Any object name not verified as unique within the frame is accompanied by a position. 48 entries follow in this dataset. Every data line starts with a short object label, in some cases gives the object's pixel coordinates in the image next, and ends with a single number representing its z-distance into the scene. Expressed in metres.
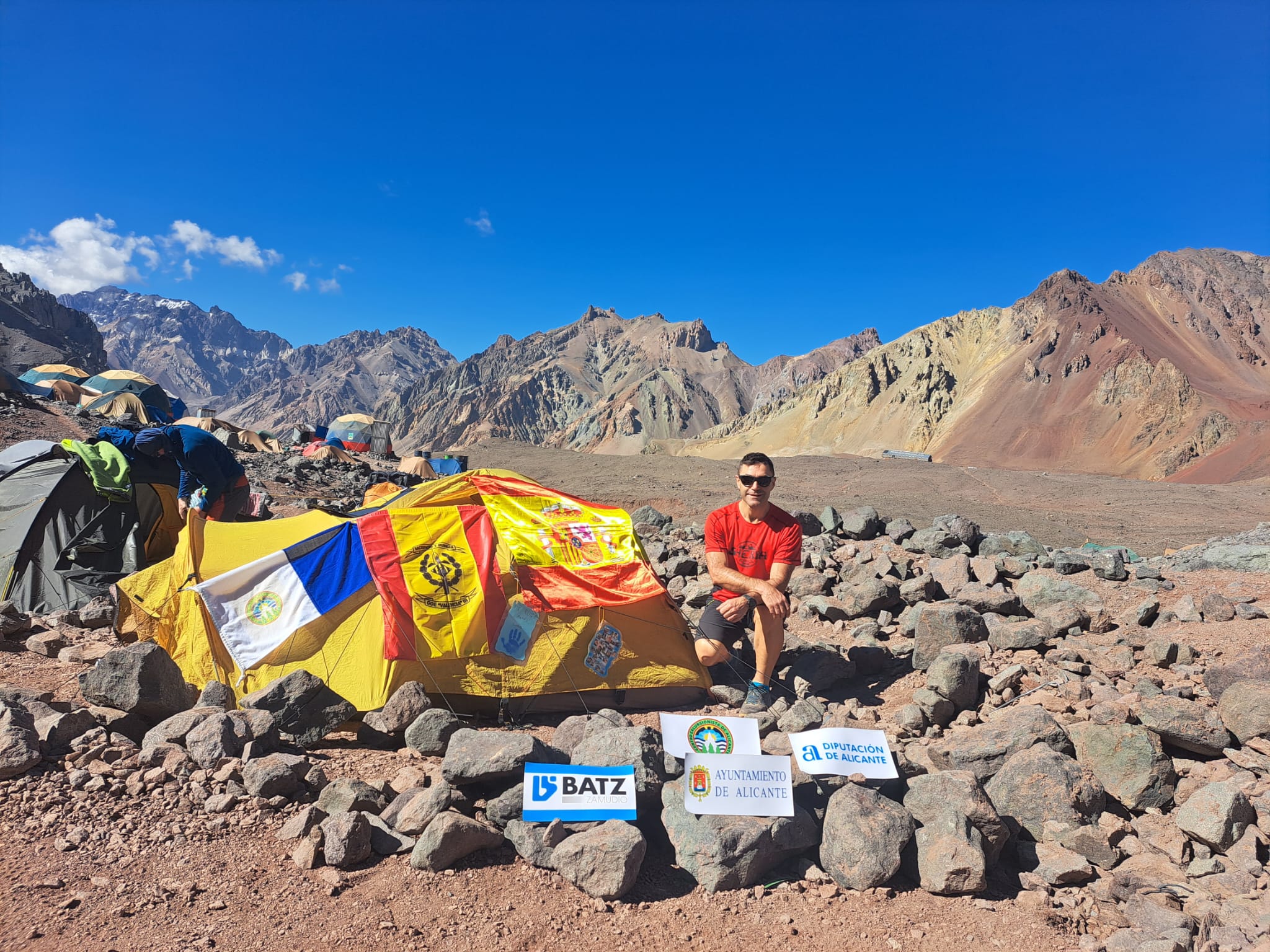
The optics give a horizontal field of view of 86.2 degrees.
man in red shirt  4.88
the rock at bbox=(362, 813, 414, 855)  3.17
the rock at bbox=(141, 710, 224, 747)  3.72
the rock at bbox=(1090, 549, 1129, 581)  6.68
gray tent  6.66
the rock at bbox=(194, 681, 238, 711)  4.26
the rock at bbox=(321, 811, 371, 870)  3.03
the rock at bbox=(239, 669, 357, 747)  4.19
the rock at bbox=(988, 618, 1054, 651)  5.32
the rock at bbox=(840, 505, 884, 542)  10.04
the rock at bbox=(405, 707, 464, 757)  4.19
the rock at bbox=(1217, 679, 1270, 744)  3.62
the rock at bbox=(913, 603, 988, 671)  5.34
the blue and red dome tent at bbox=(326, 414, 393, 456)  48.06
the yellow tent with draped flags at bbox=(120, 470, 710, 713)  4.74
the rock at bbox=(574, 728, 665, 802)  3.47
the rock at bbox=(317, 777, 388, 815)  3.35
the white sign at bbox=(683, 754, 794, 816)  3.24
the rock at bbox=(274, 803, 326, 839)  3.19
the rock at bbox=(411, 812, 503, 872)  3.05
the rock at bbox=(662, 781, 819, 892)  3.10
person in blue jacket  7.03
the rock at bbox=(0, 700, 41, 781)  3.35
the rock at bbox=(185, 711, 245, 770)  3.58
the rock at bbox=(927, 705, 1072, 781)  3.77
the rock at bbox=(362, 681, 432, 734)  4.30
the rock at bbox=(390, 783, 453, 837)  3.26
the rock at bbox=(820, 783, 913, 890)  3.08
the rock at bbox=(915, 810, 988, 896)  2.98
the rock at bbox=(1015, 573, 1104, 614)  6.05
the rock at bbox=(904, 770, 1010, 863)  3.18
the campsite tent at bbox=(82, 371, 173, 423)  35.69
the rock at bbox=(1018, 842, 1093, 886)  3.07
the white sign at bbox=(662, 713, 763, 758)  3.63
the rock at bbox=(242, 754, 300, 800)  3.44
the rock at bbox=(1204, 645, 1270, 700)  3.97
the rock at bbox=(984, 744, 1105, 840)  3.36
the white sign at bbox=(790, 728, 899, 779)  3.48
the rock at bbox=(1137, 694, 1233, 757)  3.66
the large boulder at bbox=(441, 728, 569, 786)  3.46
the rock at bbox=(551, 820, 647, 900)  3.00
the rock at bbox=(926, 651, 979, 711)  4.65
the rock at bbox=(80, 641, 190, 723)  3.98
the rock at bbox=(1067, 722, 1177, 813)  3.47
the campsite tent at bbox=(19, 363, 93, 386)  38.31
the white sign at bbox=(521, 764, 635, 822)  3.26
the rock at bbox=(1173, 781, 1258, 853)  3.07
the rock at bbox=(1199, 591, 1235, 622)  5.31
